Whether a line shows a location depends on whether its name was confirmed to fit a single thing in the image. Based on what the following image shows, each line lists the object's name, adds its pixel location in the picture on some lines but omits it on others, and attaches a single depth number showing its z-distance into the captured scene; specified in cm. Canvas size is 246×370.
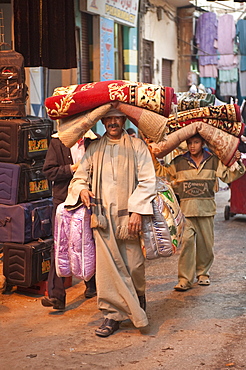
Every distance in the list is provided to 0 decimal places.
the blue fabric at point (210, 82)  2252
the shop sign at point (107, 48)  1422
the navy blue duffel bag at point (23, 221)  626
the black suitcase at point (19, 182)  627
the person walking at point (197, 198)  675
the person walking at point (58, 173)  590
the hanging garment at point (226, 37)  2216
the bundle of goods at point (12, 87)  643
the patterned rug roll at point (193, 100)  711
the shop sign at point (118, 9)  1384
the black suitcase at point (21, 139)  621
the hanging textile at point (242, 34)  2228
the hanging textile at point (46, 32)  946
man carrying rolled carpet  520
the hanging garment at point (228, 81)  2269
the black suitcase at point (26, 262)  629
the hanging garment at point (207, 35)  2203
